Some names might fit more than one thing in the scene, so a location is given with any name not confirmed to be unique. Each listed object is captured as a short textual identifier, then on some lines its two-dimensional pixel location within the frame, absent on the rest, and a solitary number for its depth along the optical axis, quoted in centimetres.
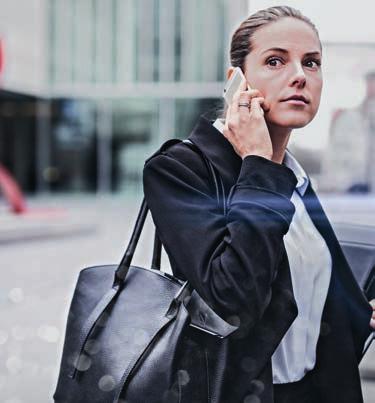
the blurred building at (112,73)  2398
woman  133
